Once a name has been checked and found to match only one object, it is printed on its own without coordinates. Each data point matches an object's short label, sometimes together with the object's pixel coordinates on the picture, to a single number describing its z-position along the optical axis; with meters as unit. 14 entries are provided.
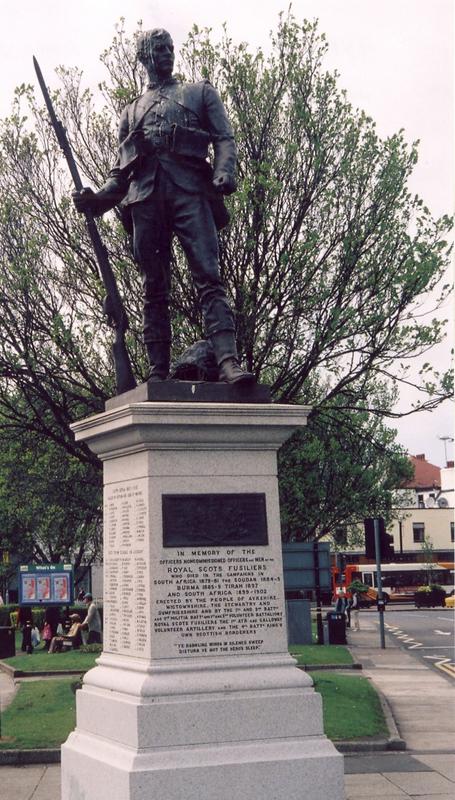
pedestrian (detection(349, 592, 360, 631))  39.43
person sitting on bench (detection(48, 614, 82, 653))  26.31
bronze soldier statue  7.91
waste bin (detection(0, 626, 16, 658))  26.11
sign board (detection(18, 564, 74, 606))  30.42
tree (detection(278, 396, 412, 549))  25.05
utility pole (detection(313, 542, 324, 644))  22.00
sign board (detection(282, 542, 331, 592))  21.88
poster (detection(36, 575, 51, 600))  30.45
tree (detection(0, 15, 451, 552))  17.59
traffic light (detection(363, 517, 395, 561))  26.72
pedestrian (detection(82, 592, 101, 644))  26.56
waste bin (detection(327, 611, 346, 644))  29.61
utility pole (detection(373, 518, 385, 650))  26.10
